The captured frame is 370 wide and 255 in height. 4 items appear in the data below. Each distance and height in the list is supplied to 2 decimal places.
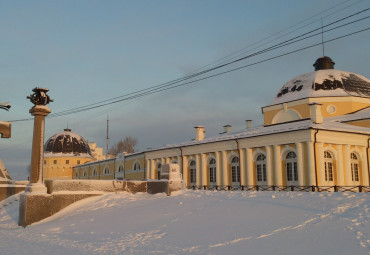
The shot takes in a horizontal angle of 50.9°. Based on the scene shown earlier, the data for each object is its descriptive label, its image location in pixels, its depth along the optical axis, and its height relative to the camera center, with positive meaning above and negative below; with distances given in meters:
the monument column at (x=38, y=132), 18.56 +2.14
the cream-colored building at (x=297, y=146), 29.16 +2.28
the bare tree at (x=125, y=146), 90.20 +6.64
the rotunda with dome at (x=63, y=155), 76.75 +4.04
